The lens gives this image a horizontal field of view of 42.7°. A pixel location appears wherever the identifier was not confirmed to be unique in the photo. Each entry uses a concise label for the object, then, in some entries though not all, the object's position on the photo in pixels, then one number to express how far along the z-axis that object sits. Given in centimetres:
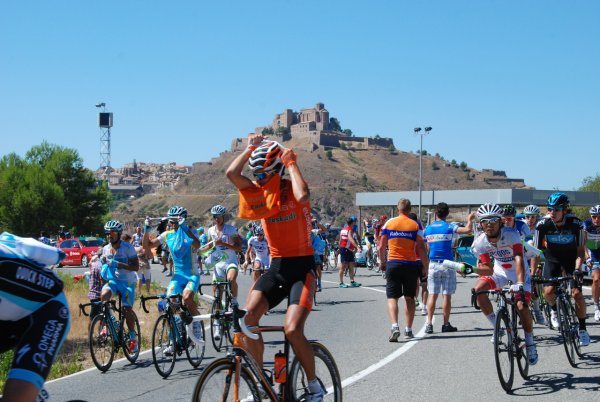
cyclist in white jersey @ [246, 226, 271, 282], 1747
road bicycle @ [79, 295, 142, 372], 1002
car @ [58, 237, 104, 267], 4191
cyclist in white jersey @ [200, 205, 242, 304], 1267
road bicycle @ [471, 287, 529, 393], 781
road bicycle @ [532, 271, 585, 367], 912
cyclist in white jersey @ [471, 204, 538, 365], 838
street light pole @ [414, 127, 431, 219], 6344
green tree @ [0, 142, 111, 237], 7888
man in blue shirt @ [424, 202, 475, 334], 1296
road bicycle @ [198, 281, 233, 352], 1127
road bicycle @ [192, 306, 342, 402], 494
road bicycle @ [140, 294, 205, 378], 962
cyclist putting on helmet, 557
